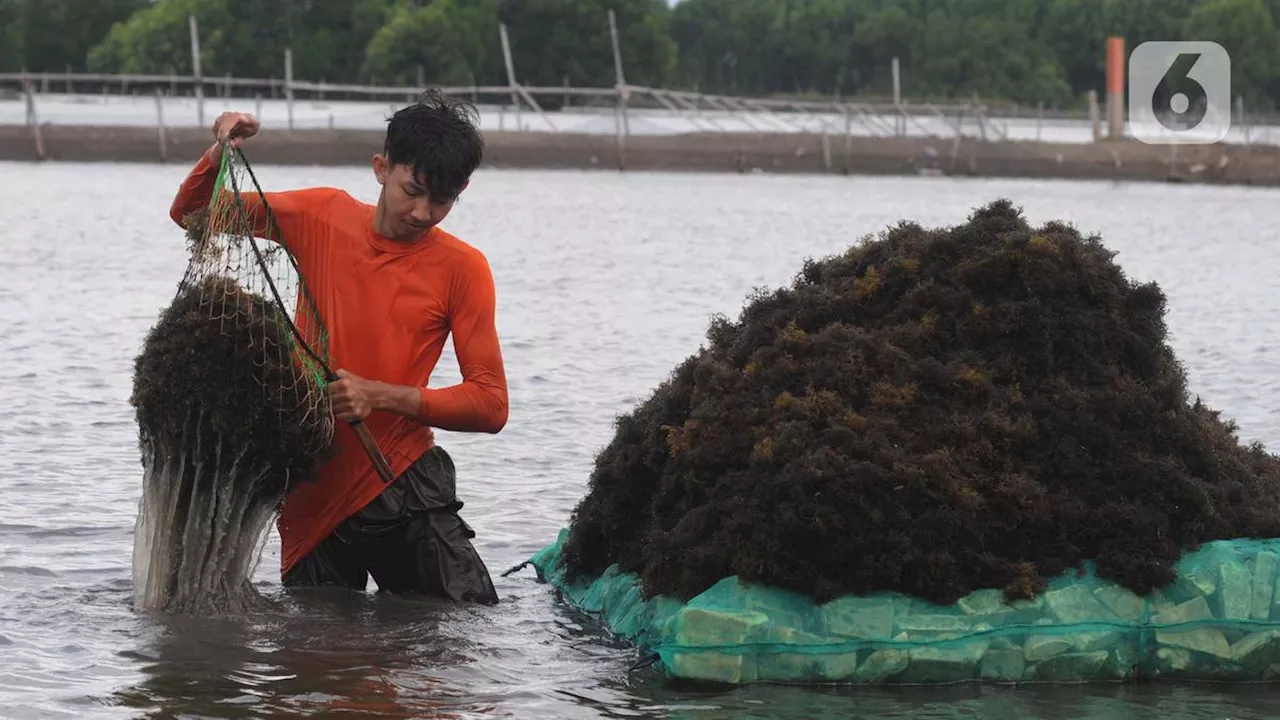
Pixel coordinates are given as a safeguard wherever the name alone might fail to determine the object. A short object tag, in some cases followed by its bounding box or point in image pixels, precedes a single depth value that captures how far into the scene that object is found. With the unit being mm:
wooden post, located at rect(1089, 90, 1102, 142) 80938
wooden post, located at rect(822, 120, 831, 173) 76062
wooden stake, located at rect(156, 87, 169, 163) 69625
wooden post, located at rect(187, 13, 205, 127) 75619
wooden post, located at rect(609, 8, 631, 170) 75812
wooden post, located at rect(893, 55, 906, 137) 84000
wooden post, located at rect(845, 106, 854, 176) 76312
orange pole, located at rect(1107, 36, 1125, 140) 82375
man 6770
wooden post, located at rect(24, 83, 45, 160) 70438
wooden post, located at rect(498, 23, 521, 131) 83188
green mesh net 6652
